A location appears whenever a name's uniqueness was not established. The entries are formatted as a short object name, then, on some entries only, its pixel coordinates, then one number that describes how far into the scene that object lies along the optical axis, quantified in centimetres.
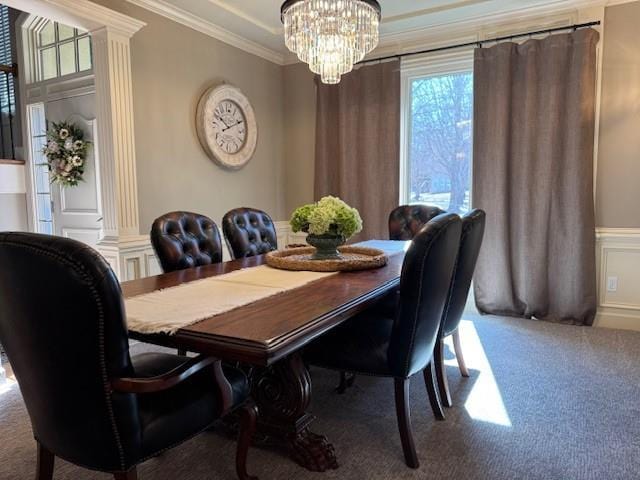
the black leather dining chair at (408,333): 164
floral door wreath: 386
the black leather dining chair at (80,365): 108
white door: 385
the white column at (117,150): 311
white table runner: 142
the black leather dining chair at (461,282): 216
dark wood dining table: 126
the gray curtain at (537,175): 342
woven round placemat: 220
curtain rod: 338
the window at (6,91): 468
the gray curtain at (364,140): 414
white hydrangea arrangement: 224
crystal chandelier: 231
